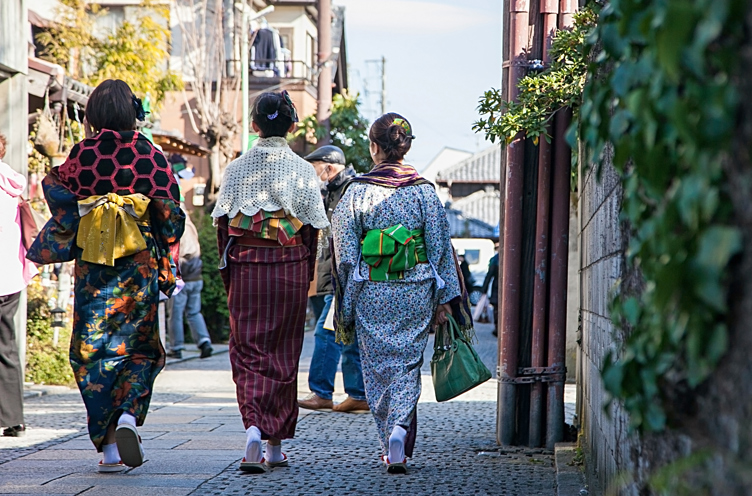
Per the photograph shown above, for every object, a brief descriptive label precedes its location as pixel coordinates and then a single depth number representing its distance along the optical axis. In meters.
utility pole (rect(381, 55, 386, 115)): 58.81
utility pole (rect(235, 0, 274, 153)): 20.27
